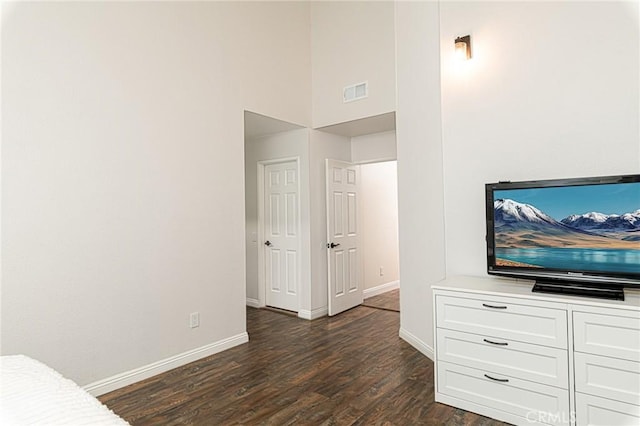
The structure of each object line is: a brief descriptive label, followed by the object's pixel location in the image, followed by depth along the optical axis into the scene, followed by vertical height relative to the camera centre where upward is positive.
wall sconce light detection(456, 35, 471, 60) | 2.83 +1.27
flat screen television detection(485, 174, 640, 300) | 2.08 -0.15
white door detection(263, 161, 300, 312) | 4.73 -0.27
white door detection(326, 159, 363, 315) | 4.68 -0.30
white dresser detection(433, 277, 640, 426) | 1.88 -0.82
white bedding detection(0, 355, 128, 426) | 1.07 -0.58
